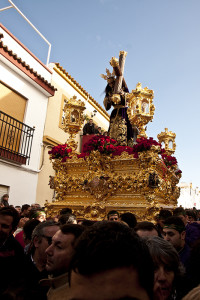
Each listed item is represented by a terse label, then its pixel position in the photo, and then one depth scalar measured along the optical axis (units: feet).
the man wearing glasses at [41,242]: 8.12
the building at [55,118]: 34.22
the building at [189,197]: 82.22
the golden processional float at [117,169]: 18.93
